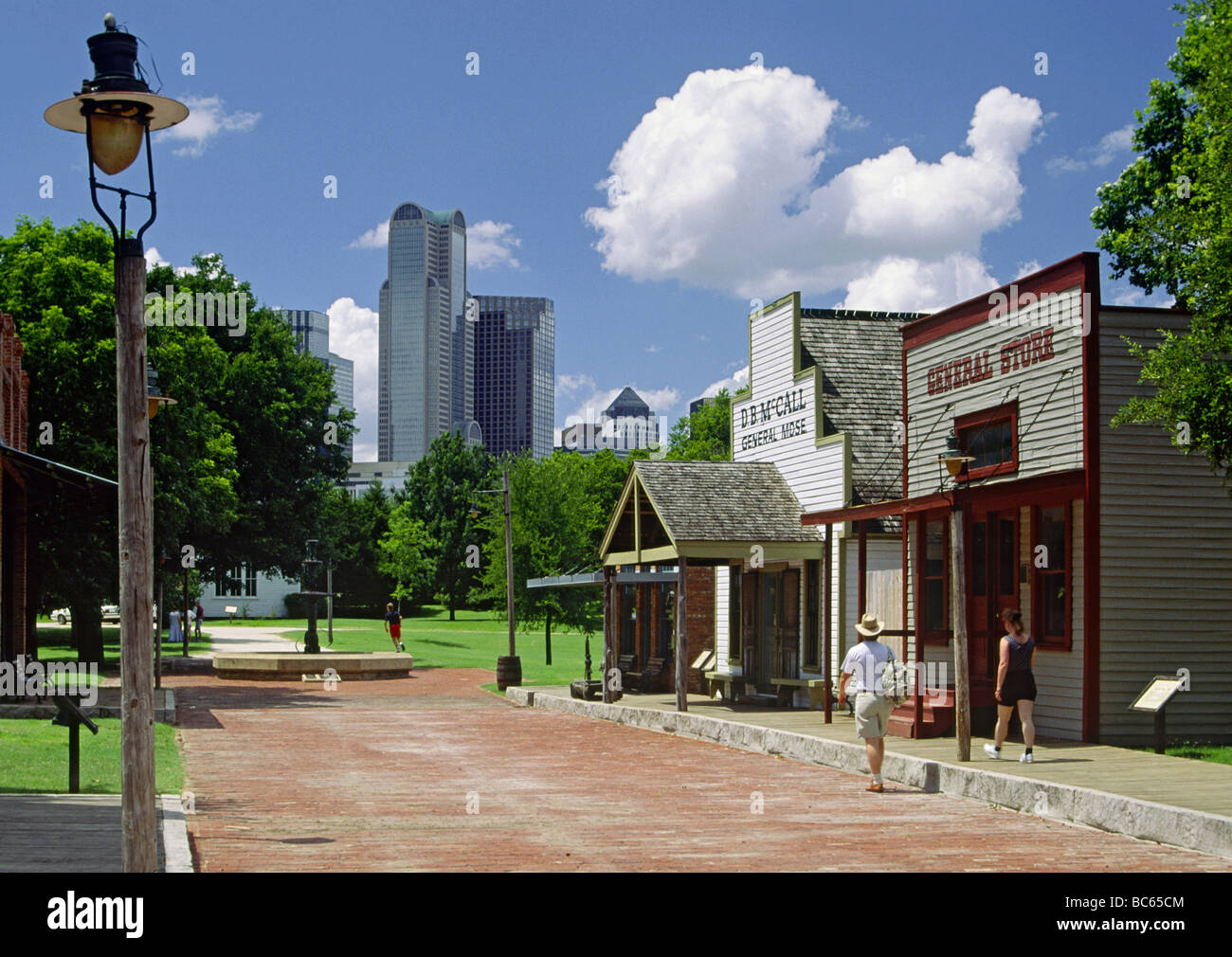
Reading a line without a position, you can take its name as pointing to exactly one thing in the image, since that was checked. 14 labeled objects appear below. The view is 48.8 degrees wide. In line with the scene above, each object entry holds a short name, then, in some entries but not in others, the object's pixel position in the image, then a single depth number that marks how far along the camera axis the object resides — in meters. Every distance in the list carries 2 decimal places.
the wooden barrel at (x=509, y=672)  34.78
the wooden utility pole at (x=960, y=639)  15.08
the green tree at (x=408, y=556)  79.44
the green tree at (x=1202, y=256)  14.83
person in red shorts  48.09
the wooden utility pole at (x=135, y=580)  7.52
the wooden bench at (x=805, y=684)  23.62
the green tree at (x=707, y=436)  77.50
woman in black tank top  15.20
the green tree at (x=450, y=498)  92.38
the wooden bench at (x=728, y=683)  26.77
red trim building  16.66
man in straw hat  14.20
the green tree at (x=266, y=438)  48.97
